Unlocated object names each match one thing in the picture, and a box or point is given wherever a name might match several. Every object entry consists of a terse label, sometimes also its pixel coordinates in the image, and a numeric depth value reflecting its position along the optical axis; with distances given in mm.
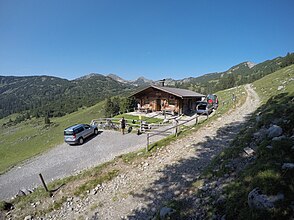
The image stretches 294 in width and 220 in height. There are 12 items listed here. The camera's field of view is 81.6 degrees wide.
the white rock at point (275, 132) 6680
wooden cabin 28484
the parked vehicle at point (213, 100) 31150
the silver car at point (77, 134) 18469
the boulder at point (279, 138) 6052
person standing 20188
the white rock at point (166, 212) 5775
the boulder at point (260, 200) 3670
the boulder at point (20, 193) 10924
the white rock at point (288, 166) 4319
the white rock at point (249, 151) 6752
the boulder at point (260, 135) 7511
